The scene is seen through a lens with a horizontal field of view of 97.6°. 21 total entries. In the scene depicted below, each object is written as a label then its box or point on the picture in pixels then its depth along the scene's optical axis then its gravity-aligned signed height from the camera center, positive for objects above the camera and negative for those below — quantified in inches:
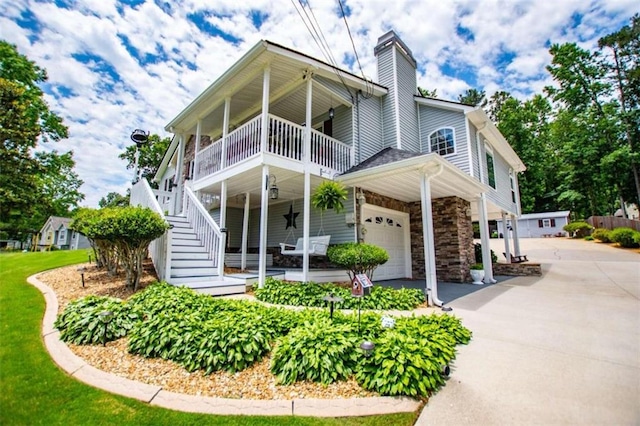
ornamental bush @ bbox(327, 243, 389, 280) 262.7 -12.0
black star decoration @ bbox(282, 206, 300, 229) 399.5 +38.1
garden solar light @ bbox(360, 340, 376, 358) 110.6 -40.5
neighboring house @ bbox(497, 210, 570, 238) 1122.0 +79.8
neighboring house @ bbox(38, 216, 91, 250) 1299.7 +40.5
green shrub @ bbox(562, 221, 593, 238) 929.5 +50.6
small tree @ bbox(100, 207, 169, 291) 207.3 +9.5
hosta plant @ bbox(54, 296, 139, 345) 139.7 -40.9
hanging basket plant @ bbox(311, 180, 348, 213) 275.9 +47.1
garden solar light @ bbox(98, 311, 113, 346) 138.8 -37.2
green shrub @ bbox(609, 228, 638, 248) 664.1 +15.7
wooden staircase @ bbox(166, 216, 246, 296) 243.8 -23.8
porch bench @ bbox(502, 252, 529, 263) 529.3 -29.9
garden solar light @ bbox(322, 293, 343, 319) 142.1 -27.5
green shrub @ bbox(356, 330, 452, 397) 100.0 -47.2
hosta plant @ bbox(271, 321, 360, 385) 109.0 -45.5
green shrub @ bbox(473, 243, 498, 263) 473.1 -18.9
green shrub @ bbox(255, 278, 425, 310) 220.7 -43.1
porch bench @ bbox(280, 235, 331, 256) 286.7 -0.9
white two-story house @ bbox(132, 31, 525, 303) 272.8 +90.1
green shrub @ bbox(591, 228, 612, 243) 757.9 +24.0
